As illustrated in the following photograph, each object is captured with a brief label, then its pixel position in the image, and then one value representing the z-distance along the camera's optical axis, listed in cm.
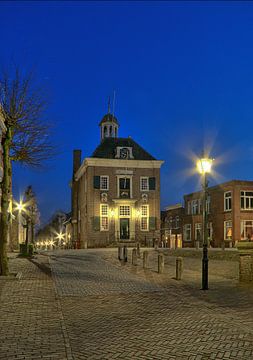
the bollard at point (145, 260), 2149
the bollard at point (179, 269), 1636
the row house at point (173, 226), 5738
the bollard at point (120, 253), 2668
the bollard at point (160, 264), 1872
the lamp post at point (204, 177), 1424
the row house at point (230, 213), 4472
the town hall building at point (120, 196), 5022
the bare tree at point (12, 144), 1585
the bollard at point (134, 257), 2316
